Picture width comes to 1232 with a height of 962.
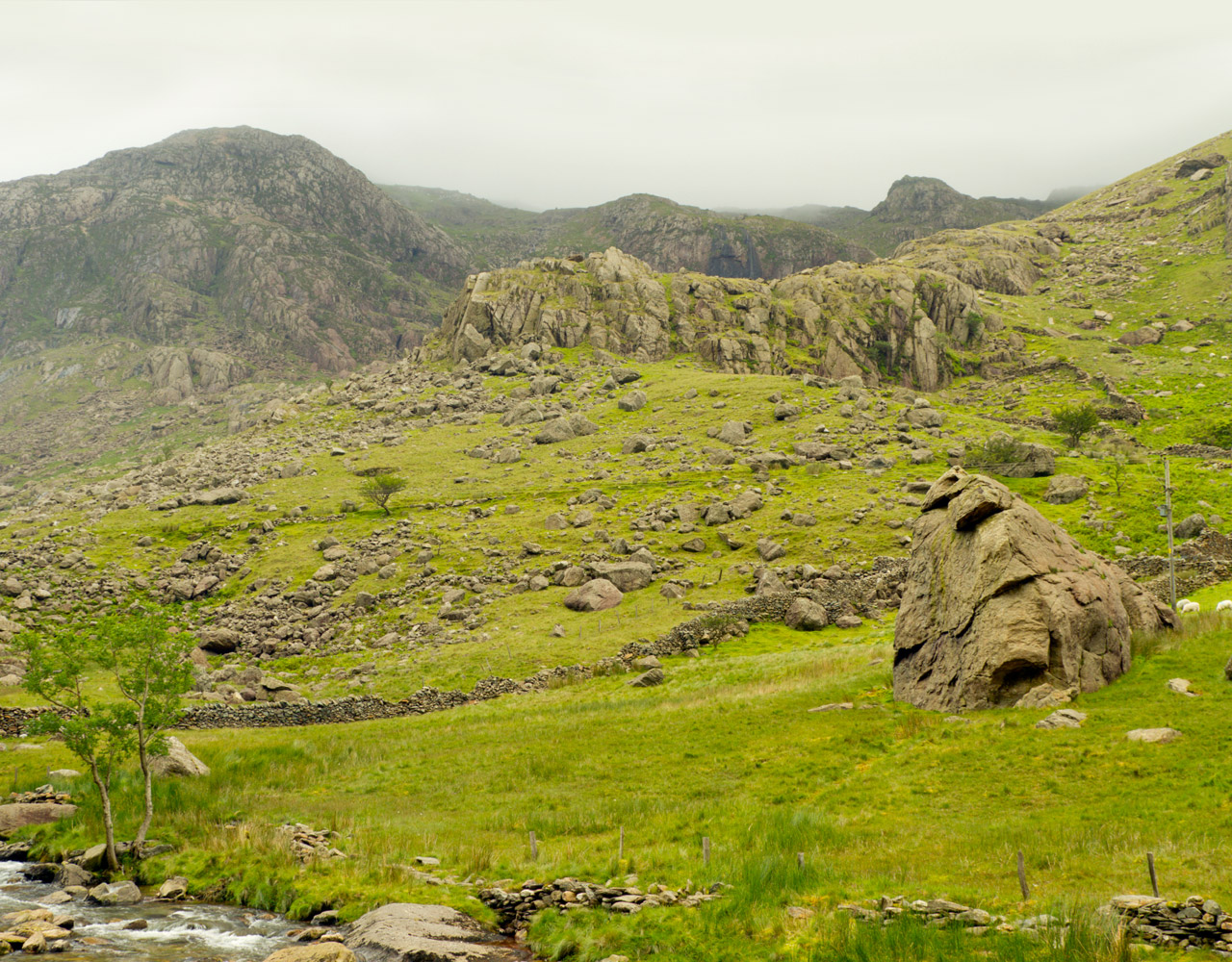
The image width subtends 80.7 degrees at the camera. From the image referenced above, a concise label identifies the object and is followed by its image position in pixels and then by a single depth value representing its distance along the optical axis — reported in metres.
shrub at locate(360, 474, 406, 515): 95.00
